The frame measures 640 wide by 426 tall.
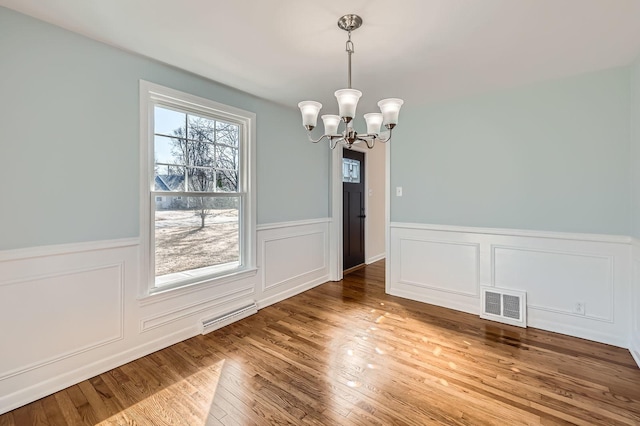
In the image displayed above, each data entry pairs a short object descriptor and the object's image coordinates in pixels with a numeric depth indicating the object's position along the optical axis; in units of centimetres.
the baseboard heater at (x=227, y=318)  282
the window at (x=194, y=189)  248
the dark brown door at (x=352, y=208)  500
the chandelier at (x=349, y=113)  179
